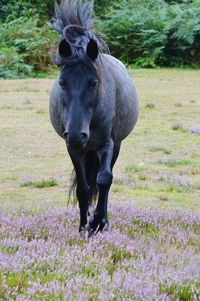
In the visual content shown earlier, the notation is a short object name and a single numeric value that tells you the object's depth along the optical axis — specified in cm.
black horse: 1139
